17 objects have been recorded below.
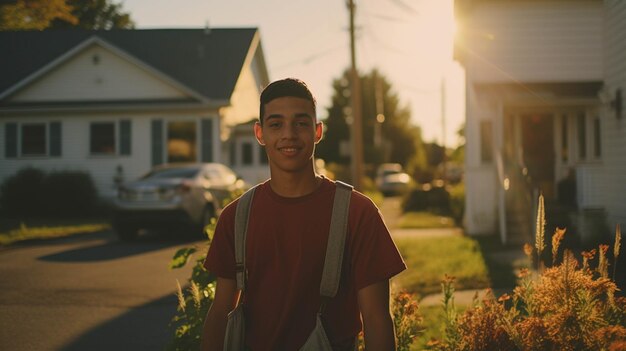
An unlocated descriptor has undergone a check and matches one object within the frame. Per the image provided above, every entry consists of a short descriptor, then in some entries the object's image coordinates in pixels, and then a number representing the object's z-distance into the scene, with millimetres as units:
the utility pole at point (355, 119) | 21641
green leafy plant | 4203
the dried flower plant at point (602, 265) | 3736
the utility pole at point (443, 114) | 38688
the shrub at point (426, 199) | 27669
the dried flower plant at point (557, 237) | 3688
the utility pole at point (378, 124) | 56606
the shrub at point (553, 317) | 3318
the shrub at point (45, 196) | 23031
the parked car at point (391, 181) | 43750
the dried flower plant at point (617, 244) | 3727
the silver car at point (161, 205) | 13945
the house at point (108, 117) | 25234
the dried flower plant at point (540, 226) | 3641
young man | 2539
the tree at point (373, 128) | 63972
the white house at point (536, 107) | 12914
